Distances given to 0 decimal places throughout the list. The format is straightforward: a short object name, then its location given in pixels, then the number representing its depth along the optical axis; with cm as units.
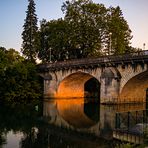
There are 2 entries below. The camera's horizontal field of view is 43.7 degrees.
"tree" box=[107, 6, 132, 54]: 3161
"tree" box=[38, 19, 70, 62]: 3338
